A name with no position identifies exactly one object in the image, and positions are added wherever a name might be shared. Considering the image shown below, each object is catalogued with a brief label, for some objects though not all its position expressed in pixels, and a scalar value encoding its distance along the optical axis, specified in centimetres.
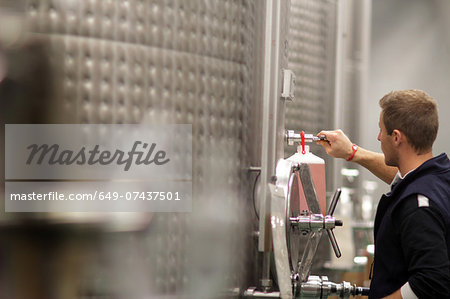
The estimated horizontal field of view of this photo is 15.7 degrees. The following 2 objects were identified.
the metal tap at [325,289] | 551
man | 525
